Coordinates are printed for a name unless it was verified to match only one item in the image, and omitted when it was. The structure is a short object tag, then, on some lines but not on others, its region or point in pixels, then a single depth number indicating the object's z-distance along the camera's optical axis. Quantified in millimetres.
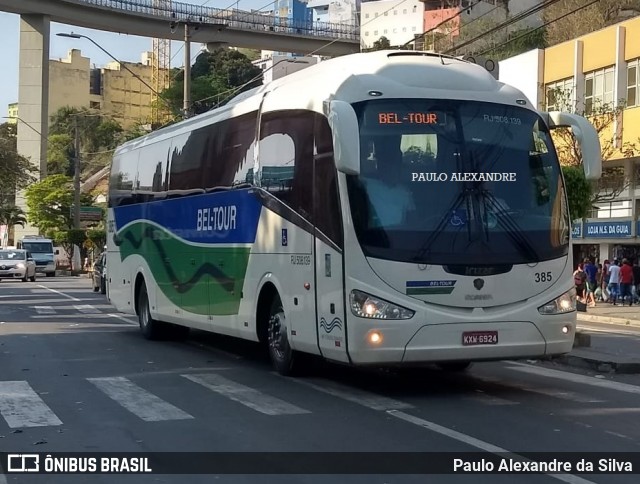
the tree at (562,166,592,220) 19750
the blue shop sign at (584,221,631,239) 35531
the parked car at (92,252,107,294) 36281
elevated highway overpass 72938
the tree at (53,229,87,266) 69250
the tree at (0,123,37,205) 37938
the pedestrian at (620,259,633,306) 32062
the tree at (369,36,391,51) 91806
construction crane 150625
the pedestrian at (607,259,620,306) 32281
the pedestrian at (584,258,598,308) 31906
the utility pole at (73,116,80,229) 62625
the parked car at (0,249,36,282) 49125
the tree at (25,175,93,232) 74750
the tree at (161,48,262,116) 91775
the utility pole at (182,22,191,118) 34044
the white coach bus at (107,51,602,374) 10273
